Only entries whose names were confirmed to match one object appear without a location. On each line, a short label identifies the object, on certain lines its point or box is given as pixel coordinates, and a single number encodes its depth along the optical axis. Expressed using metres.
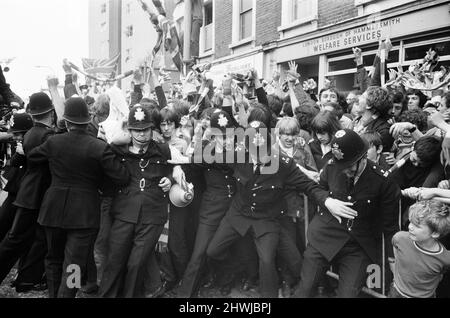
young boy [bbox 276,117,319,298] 2.93
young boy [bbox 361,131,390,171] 3.04
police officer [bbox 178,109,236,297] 3.07
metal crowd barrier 2.73
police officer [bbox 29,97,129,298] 2.78
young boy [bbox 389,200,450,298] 2.34
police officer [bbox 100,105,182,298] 2.89
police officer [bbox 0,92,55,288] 3.09
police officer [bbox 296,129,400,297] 2.59
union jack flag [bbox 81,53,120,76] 6.70
